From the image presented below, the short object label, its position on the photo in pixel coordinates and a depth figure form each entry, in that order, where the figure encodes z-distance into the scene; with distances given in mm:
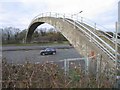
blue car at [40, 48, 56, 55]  12264
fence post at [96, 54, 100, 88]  1980
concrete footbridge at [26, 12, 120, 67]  4653
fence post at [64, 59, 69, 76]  2043
